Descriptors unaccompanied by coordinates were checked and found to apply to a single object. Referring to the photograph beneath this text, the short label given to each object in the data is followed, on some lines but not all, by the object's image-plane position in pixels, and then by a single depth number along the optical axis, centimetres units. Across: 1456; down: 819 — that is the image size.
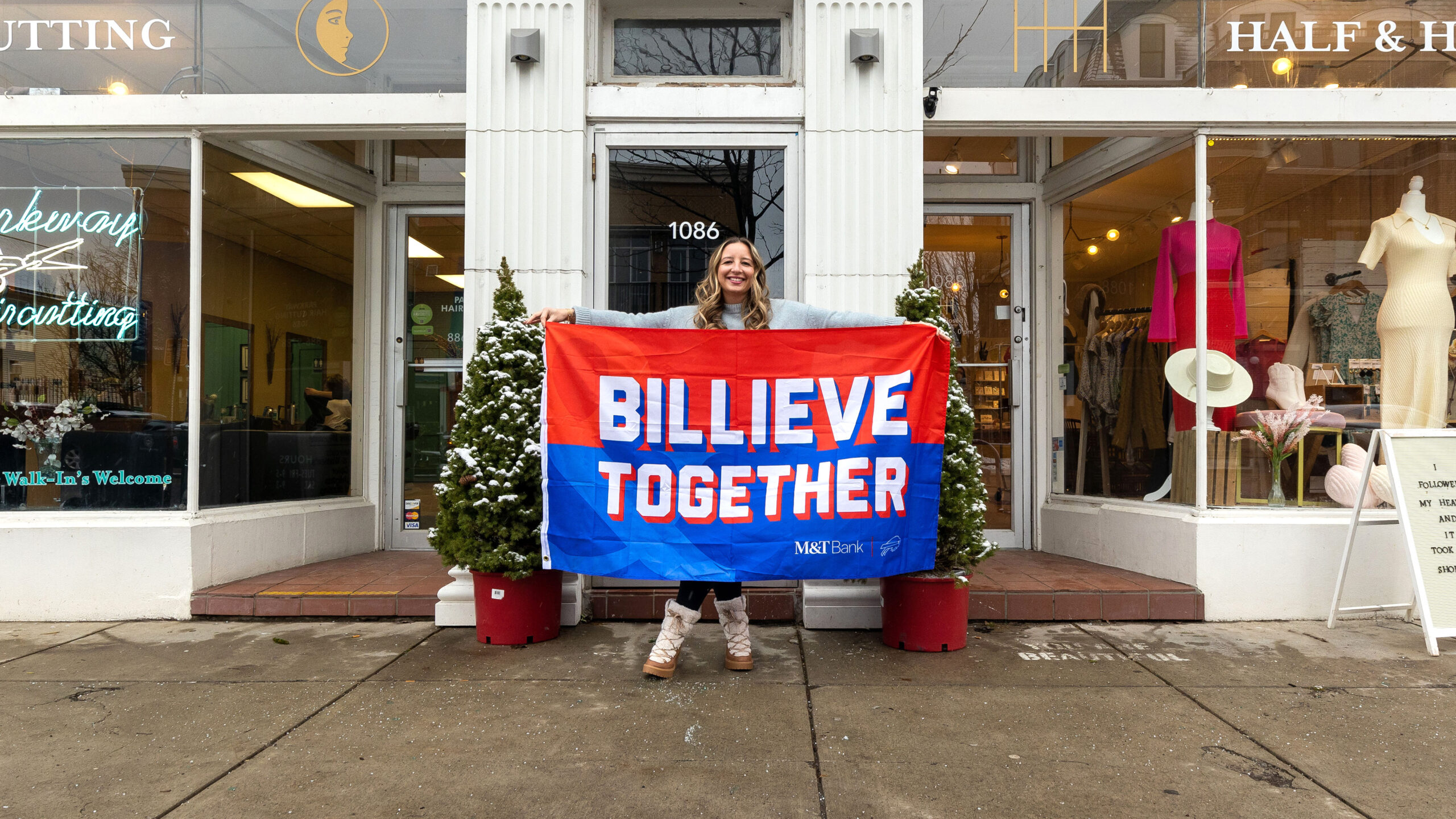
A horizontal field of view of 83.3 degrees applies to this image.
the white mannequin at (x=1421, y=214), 521
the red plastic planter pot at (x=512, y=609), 423
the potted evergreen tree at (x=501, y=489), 409
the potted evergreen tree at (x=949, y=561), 405
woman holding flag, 373
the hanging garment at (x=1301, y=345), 539
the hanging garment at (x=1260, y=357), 533
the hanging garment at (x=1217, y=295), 534
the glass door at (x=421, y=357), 647
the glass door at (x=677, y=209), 490
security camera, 499
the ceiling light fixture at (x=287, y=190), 571
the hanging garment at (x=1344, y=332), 531
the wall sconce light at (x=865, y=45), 476
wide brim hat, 529
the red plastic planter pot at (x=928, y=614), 408
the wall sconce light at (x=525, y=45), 479
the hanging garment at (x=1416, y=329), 518
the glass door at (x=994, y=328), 641
